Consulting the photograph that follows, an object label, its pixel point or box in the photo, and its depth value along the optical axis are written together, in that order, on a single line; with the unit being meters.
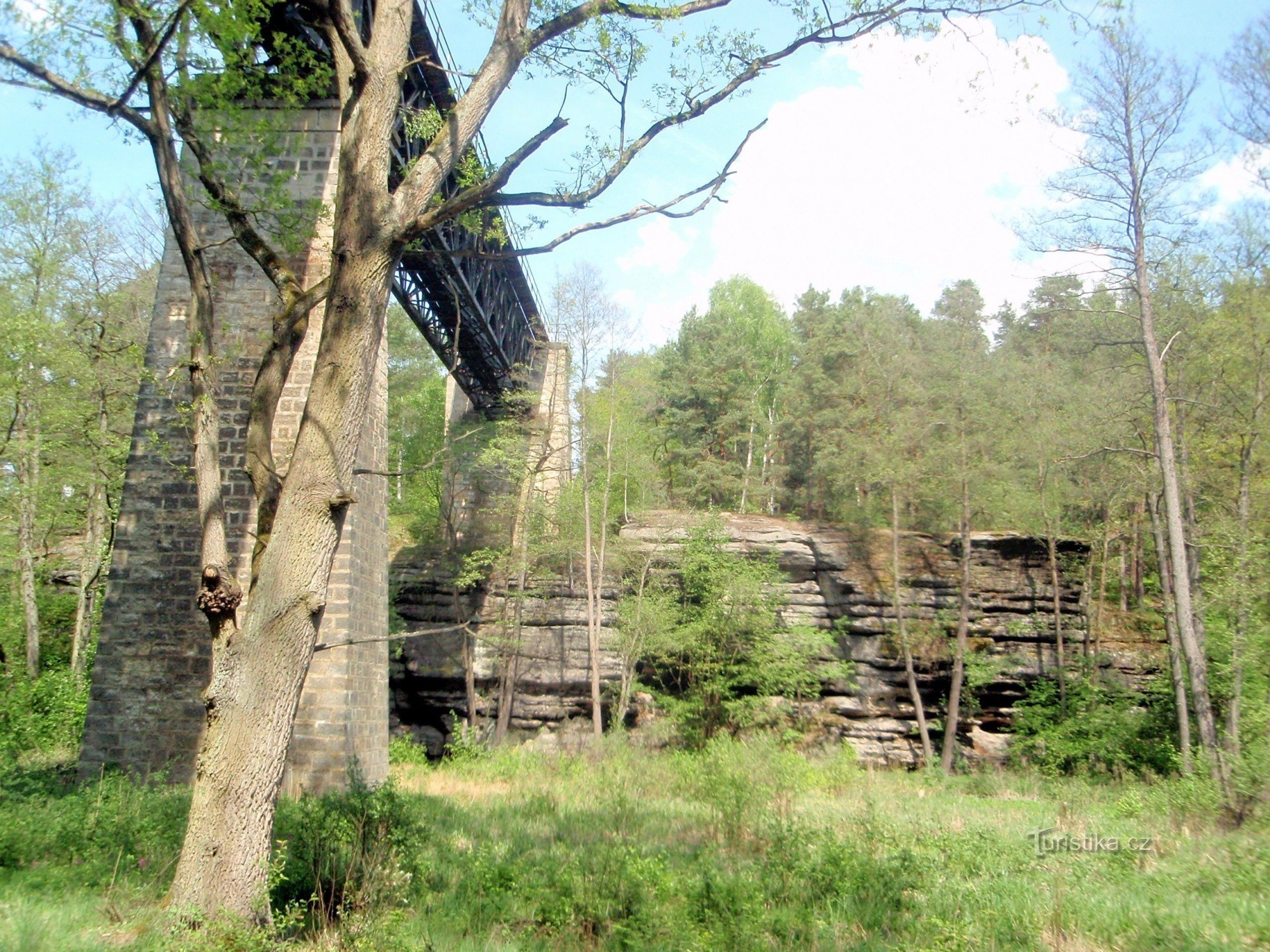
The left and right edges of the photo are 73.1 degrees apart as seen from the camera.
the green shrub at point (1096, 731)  18.73
